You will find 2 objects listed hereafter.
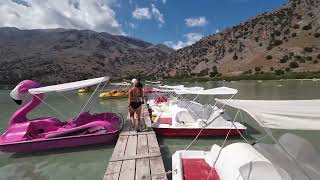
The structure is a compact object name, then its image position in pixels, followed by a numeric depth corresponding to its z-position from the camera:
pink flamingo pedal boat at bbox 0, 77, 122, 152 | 5.54
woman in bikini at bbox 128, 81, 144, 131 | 5.96
